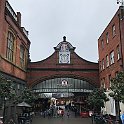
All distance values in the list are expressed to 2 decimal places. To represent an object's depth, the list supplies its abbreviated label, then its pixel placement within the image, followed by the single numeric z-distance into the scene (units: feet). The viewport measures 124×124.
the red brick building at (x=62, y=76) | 73.29
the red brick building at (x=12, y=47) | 46.49
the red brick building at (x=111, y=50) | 49.90
